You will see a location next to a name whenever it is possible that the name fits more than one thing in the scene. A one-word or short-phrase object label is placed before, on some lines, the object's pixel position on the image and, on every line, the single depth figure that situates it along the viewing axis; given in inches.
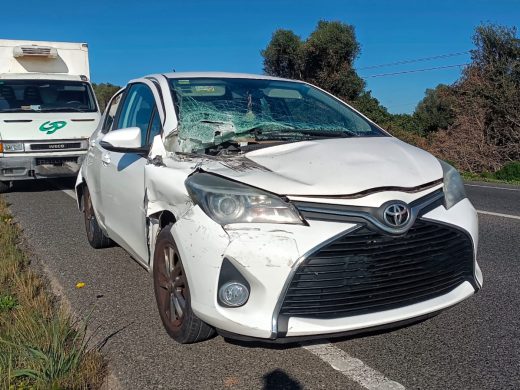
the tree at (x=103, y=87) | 2013.0
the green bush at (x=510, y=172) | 642.2
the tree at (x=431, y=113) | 1389.0
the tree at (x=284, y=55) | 1380.4
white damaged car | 109.5
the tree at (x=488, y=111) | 892.0
